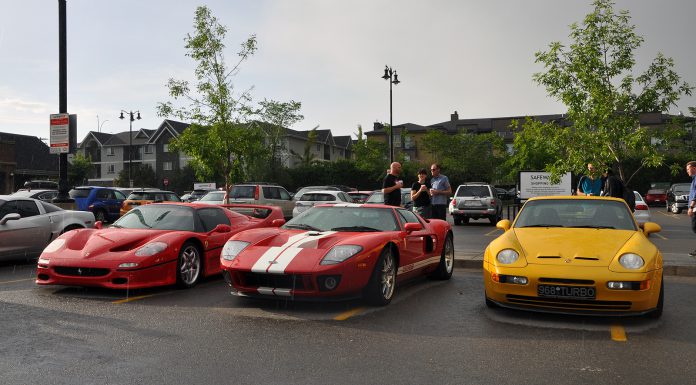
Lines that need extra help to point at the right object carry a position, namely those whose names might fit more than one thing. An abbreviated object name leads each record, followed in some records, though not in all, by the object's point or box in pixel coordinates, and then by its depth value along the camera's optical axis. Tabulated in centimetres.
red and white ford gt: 614
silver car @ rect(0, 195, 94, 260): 980
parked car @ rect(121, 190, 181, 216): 2127
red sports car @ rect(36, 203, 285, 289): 712
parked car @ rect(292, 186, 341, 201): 3222
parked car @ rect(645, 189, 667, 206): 4003
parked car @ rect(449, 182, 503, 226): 2142
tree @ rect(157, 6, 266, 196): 1931
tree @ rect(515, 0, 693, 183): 1577
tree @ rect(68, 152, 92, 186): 6306
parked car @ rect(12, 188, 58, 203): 2128
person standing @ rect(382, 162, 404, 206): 1105
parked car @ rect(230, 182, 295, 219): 2111
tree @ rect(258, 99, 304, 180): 5056
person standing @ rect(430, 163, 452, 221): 1141
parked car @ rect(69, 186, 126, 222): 2270
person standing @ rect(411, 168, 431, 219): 1125
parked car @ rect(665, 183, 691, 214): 2988
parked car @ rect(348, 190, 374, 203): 2517
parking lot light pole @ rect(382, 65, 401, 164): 3350
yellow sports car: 555
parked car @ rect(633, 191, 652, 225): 1599
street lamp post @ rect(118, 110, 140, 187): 5091
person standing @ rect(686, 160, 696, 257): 951
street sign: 1405
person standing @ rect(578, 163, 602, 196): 1103
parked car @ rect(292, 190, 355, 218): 2084
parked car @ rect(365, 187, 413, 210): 2149
